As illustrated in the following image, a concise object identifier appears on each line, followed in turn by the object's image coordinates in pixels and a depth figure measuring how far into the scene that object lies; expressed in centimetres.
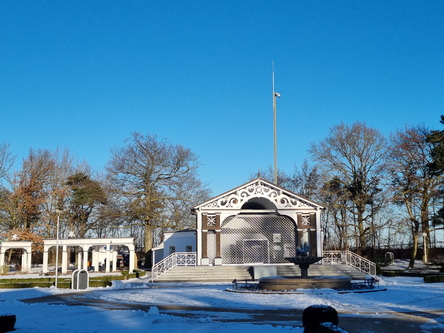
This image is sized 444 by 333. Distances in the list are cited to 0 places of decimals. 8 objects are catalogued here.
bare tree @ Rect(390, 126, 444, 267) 4200
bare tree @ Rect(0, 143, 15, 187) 5041
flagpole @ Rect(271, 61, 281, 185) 4073
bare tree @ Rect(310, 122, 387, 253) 4447
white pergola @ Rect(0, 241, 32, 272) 4088
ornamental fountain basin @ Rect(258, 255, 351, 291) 2106
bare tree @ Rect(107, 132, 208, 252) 4631
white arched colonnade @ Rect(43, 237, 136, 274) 3856
